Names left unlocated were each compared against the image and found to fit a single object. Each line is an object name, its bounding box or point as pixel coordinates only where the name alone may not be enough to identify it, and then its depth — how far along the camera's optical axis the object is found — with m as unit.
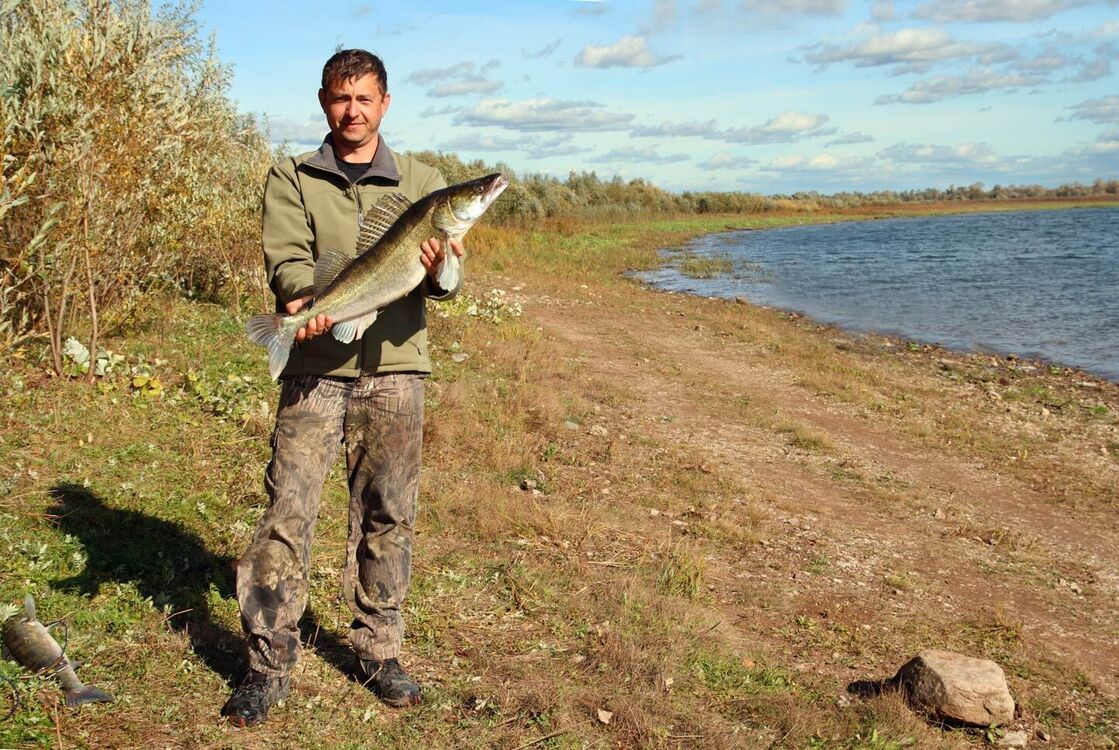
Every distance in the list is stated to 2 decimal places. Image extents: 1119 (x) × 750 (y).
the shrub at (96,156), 7.28
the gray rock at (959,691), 4.59
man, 3.52
